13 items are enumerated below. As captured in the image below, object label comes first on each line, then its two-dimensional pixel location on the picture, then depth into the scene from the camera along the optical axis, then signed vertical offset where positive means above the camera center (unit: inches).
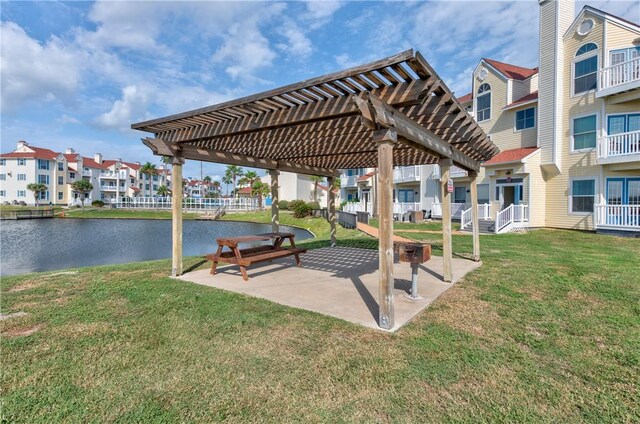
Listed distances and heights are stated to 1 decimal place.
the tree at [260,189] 1958.7 +127.5
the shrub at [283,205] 1612.2 +23.4
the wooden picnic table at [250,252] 242.0 -37.0
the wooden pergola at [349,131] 140.6 +53.9
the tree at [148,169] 2733.8 +353.8
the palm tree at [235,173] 2431.6 +282.4
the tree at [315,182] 1755.4 +157.8
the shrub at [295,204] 1338.7 +25.7
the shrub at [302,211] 1286.9 -5.8
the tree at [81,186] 2170.3 +164.5
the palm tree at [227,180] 2730.8 +261.3
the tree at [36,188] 2081.7 +145.1
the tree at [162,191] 2770.4 +166.1
